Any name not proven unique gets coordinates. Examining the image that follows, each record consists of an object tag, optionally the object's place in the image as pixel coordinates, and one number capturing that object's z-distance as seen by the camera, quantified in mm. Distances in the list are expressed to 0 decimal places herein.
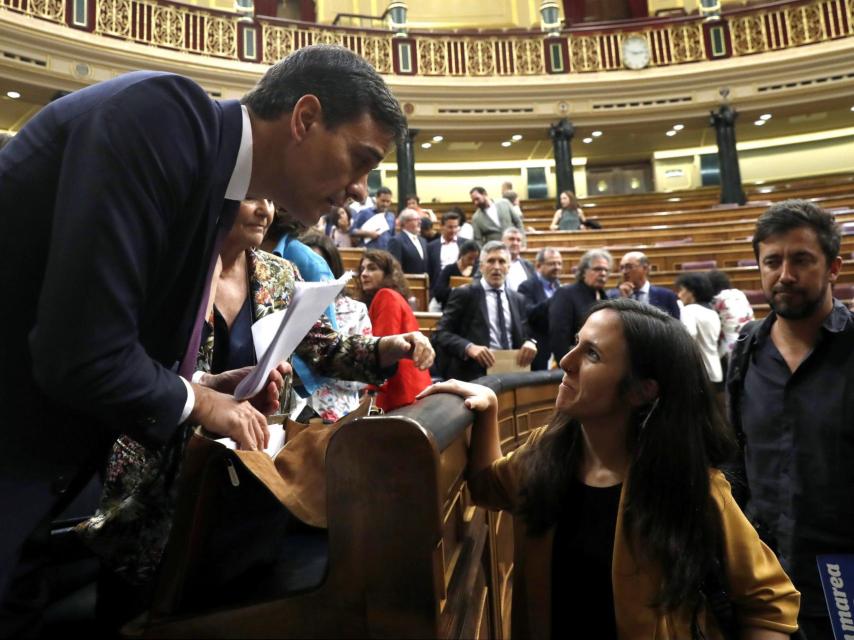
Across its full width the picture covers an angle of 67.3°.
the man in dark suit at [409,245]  5537
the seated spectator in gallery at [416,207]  6965
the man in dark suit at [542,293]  3916
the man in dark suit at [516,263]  4582
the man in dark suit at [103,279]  653
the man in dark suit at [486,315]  3357
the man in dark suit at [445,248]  5750
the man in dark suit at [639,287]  3881
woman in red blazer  2473
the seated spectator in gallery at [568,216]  8633
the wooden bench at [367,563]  675
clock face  11320
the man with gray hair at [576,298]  3533
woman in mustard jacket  1029
